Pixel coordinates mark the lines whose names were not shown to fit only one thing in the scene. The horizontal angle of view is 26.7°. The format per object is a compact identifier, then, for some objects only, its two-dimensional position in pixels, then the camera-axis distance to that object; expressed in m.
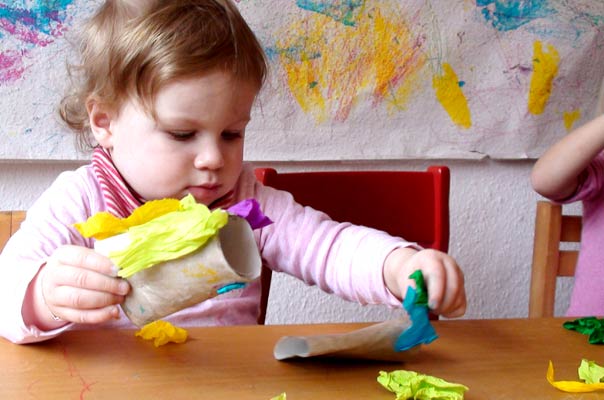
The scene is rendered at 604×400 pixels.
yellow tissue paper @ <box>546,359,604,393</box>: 0.85
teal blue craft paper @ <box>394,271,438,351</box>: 0.88
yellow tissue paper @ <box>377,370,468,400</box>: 0.82
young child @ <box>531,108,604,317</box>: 1.34
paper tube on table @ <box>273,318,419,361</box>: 0.86
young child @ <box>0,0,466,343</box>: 0.99
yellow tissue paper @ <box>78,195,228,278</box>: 0.79
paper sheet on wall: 1.52
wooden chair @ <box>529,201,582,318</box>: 1.32
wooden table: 0.82
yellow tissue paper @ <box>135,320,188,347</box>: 0.90
